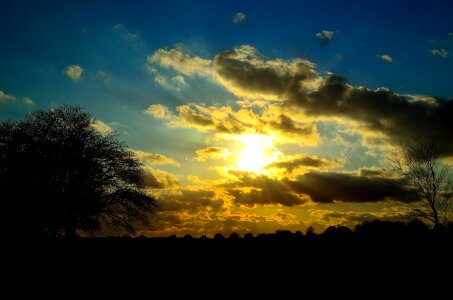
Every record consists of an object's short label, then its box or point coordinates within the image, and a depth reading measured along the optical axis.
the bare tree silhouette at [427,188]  31.02
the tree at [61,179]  25.11
